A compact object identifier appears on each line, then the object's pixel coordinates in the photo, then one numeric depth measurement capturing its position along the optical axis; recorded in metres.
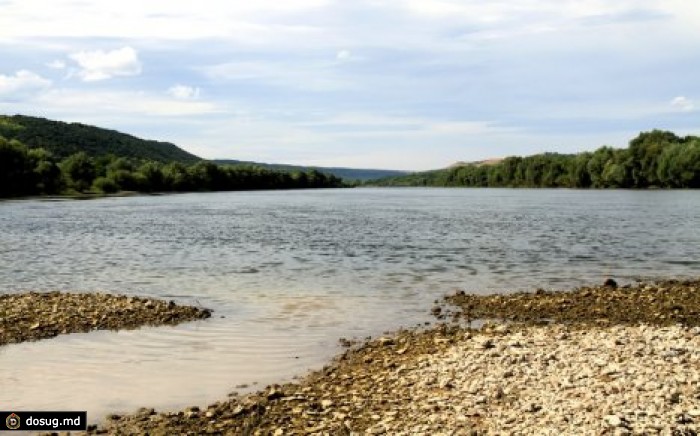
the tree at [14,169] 148.50
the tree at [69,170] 196.12
